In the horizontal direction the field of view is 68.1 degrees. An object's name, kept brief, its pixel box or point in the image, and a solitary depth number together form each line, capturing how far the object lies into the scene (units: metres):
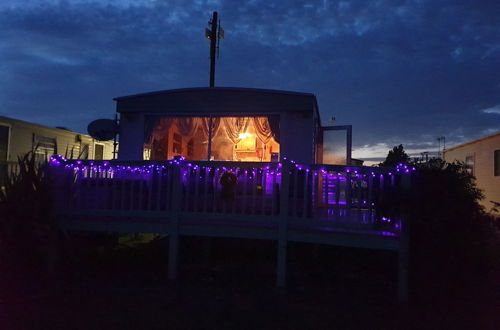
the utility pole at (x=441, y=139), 29.52
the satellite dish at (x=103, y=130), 8.32
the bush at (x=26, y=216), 4.68
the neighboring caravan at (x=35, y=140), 10.73
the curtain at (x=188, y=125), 8.02
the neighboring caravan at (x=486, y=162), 12.38
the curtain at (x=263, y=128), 7.74
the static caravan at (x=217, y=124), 7.41
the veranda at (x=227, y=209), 4.17
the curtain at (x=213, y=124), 7.92
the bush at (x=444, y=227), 3.96
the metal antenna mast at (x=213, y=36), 15.14
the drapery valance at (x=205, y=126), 7.88
